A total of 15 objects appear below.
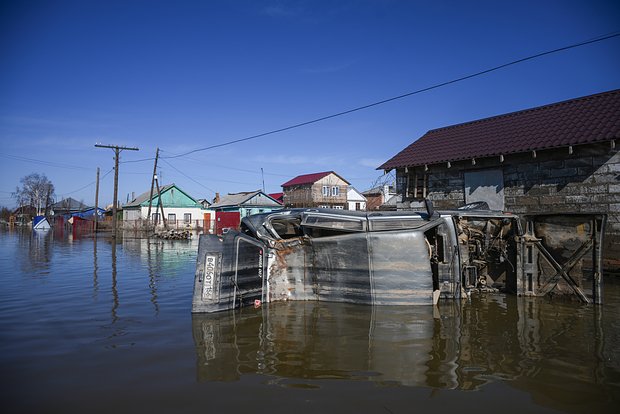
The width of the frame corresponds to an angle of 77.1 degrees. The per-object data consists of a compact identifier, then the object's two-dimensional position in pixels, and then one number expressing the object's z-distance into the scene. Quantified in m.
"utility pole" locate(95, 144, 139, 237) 35.35
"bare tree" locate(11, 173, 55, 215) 98.41
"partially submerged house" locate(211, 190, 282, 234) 49.91
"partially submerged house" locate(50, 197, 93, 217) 95.79
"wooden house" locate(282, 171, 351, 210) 54.03
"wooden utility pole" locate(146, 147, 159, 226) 38.62
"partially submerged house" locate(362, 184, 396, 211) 54.25
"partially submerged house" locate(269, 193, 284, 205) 63.19
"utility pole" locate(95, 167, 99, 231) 47.23
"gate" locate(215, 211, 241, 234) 37.47
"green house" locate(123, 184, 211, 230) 51.19
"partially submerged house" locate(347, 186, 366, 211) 59.62
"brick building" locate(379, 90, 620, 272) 11.74
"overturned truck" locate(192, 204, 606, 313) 7.55
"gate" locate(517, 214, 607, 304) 8.08
